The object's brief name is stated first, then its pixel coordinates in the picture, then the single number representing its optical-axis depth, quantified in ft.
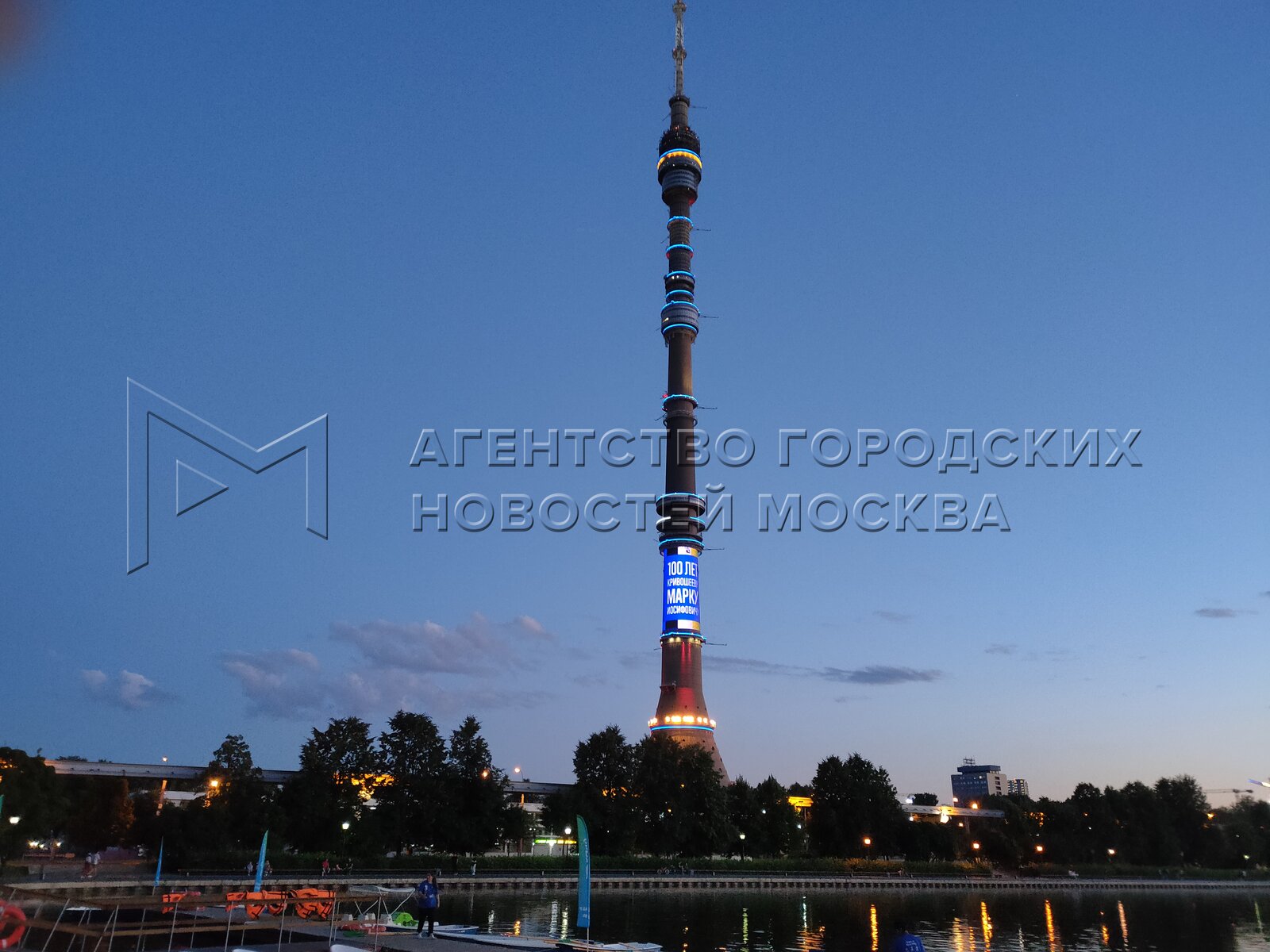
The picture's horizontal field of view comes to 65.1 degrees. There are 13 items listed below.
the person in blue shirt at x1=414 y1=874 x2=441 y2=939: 118.52
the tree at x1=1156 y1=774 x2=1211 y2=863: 523.29
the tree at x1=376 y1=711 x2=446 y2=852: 278.87
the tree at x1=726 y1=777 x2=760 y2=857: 385.50
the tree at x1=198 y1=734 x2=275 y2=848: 261.03
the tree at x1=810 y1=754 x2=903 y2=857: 411.34
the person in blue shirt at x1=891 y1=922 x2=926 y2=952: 80.07
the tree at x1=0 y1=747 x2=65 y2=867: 229.45
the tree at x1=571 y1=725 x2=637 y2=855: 321.73
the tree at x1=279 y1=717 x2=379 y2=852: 271.08
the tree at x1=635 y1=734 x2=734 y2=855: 335.26
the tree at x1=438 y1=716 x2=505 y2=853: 279.90
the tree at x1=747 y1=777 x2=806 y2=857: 391.65
